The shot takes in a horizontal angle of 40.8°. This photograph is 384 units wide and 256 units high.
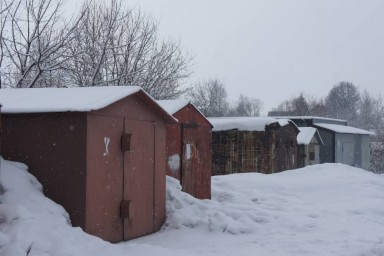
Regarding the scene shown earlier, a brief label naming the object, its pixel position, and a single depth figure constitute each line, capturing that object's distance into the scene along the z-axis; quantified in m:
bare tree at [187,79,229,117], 62.38
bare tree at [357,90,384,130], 69.04
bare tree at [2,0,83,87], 13.77
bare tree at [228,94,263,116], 89.50
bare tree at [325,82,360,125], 81.03
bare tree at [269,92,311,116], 59.09
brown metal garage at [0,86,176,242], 6.32
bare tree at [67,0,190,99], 19.05
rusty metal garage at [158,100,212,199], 9.56
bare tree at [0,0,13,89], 14.04
